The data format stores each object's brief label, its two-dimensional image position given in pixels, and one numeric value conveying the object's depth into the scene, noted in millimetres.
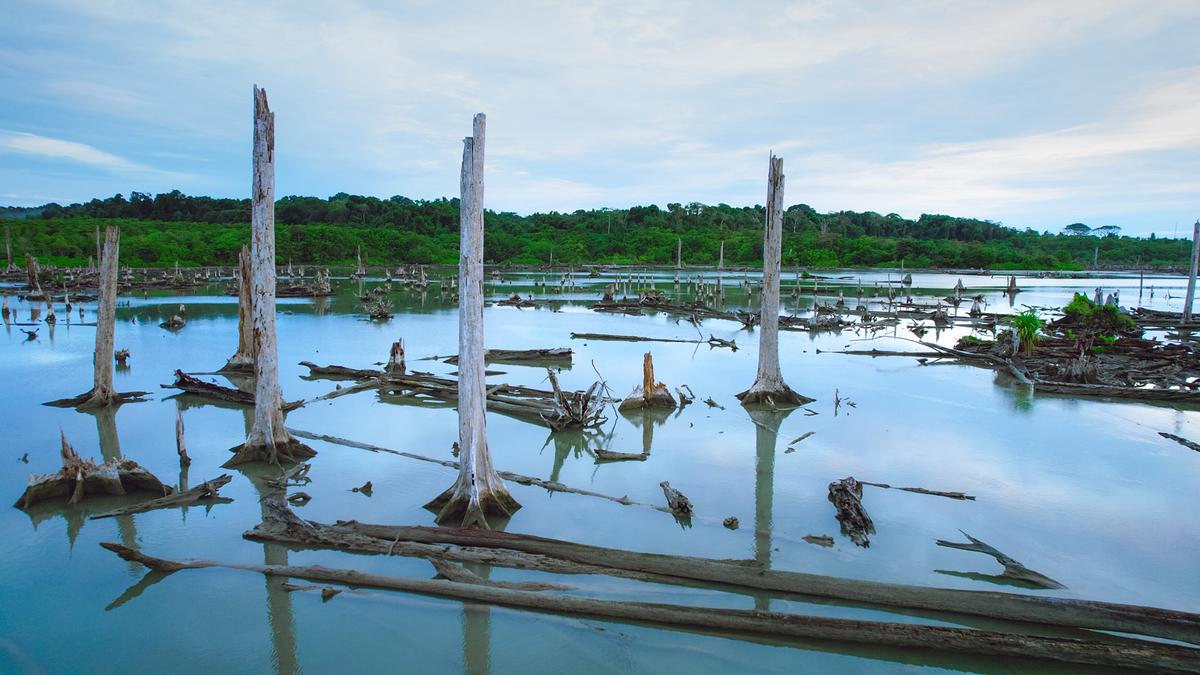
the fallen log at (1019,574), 6449
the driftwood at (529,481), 8555
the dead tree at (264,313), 8891
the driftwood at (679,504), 8000
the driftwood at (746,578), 5309
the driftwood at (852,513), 7418
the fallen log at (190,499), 7730
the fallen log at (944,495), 8719
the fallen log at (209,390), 13422
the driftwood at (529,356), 19109
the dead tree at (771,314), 12867
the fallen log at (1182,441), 10961
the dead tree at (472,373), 7039
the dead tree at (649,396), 13531
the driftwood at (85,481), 8055
